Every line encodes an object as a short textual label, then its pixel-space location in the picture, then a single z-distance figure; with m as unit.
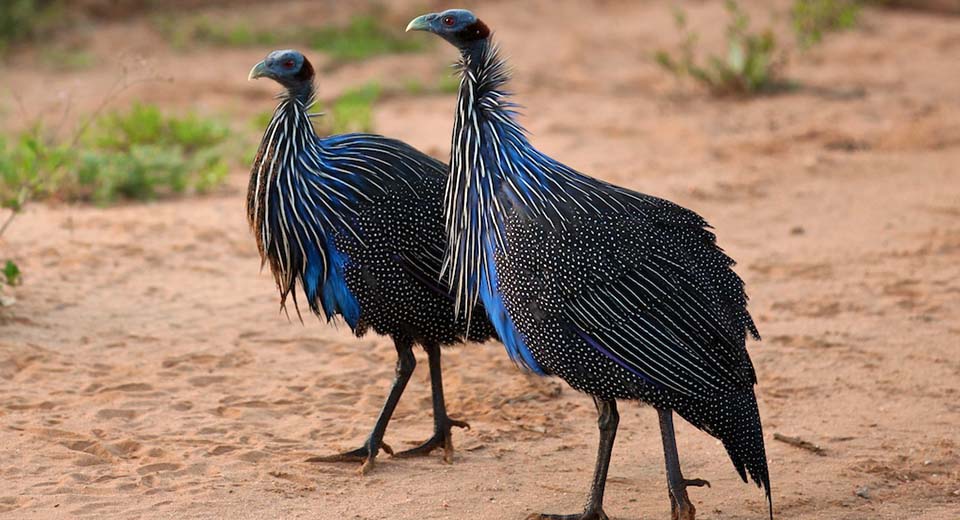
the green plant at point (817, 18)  19.97
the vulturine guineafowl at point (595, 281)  7.94
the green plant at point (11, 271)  11.32
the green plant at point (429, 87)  21.03
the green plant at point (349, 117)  17.89
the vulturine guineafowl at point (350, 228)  8.98
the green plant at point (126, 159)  14.52
